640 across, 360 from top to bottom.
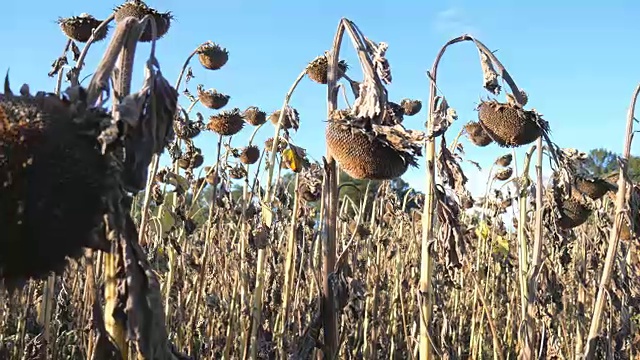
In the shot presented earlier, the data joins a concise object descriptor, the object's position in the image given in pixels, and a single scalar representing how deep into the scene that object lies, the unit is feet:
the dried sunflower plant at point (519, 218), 7.75
